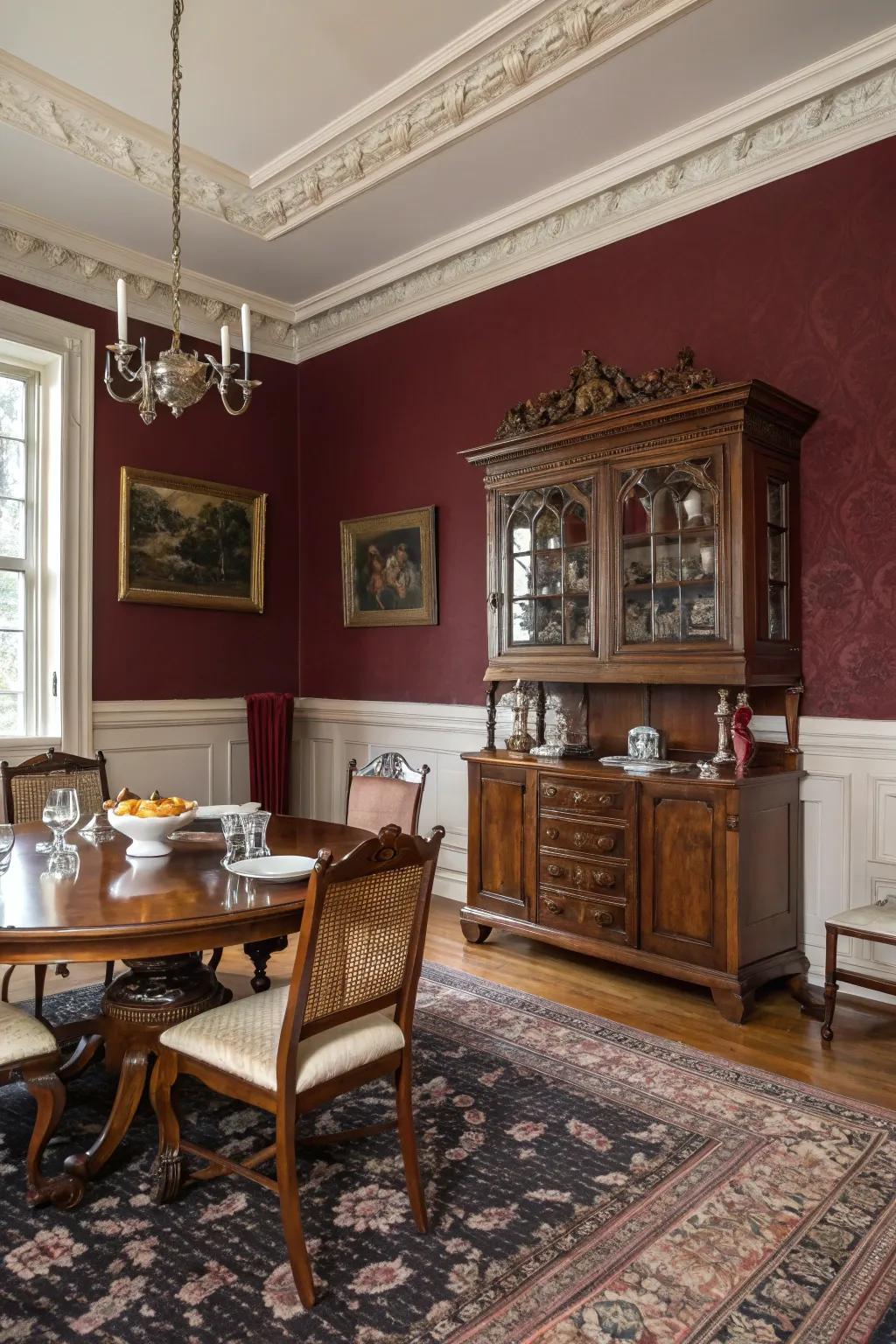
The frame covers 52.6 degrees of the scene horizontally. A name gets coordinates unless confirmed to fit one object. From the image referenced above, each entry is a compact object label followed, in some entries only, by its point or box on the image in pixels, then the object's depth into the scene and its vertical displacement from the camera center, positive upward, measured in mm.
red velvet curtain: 5773 -365
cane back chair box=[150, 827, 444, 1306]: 1907 -784
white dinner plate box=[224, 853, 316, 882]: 2400 -485
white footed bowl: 2672 -418
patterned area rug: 1855 -1278
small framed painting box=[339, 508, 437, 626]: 5430 +752
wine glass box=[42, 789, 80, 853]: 2686 -364
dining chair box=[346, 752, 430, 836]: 3328 -408
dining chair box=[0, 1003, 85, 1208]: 2197 -961
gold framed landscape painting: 5367 +920
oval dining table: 2049 -529
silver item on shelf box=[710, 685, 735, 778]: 3838 -158
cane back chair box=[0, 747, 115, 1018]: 3576 -378
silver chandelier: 2898 +1027
